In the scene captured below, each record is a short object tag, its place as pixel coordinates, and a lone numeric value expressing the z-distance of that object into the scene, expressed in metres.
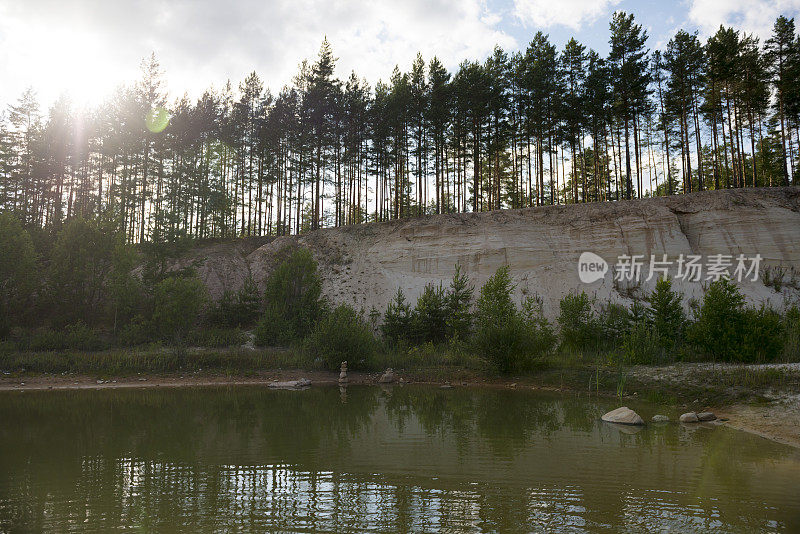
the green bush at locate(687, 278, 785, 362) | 16.83
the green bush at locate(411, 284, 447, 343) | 25.61
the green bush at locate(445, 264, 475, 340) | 24.46
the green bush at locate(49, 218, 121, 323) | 26.58
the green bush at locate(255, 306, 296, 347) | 25.23
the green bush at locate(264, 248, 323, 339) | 26.11
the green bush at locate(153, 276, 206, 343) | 24.30
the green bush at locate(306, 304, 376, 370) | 21.75
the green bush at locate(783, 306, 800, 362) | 16.80
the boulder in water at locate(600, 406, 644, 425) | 11.42
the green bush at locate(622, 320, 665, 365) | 18.98
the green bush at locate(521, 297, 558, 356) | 19.75
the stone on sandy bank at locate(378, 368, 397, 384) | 20.75
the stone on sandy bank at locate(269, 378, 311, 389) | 19.28
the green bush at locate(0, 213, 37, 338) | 24.69
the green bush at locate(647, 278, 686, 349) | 20.29
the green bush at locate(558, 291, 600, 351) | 22.73
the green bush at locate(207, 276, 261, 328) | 29.33
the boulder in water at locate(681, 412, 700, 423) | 11.95
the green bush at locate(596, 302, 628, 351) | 22.12
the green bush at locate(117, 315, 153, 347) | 24.42
